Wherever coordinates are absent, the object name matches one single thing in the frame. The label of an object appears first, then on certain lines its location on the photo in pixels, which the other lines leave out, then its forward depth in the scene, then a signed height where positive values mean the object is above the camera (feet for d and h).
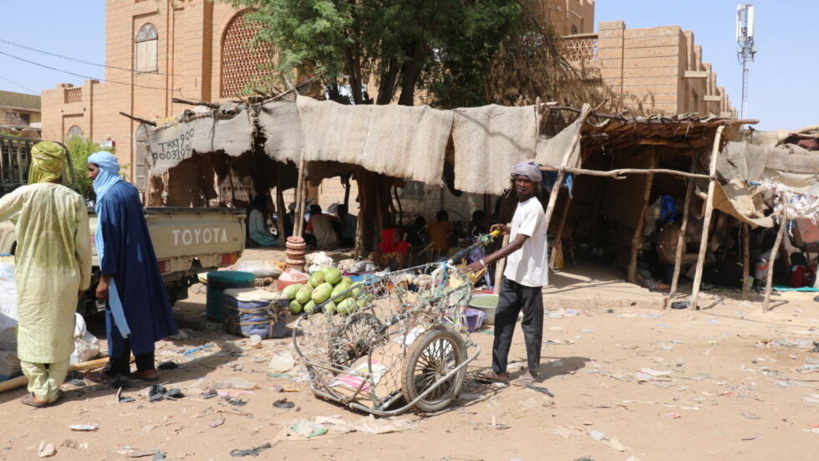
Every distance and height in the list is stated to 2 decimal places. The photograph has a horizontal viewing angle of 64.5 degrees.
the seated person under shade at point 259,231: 46.68 -2.64
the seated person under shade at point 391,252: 35.60 -2.94
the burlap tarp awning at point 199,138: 35.27 +3.16
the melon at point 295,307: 25.88 -4.44
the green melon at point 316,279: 26.68 -3.40
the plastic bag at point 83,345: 17.16 -4.16
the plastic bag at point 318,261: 33.96 -3.41
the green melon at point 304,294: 25.98 -3.94
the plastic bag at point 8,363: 15.72 -4.30
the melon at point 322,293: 25.63 -3.82
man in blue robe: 15.57 -1.99
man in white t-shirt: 16.08 -1.87
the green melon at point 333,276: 26.56 -3.25
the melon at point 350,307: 15.75 -2.66
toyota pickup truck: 20.39 -1.45
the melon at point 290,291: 26.17 -3.86
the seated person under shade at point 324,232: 47.39 -2.62
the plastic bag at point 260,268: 32.41 -3.76
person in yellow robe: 14.08 -1.78
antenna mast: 83.97 +22.42
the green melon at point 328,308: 15.21 -2.62
